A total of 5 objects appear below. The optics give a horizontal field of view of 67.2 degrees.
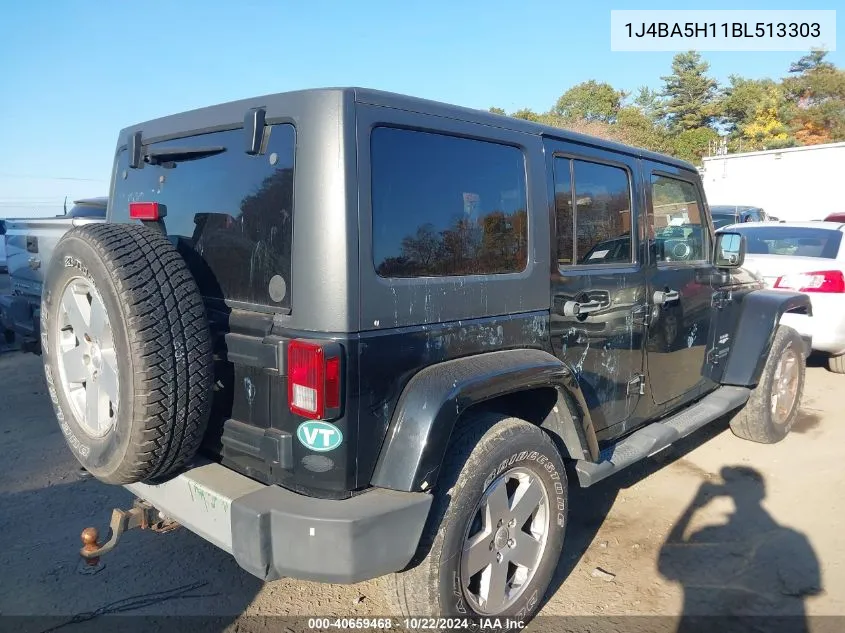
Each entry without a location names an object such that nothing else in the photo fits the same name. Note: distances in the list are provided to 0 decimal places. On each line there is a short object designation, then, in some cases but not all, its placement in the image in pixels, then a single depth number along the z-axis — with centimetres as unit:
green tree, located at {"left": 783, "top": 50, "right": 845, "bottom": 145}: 4047
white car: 598
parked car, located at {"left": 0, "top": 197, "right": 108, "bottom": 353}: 534
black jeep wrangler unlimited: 202
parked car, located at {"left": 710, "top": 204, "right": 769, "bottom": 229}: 1272
